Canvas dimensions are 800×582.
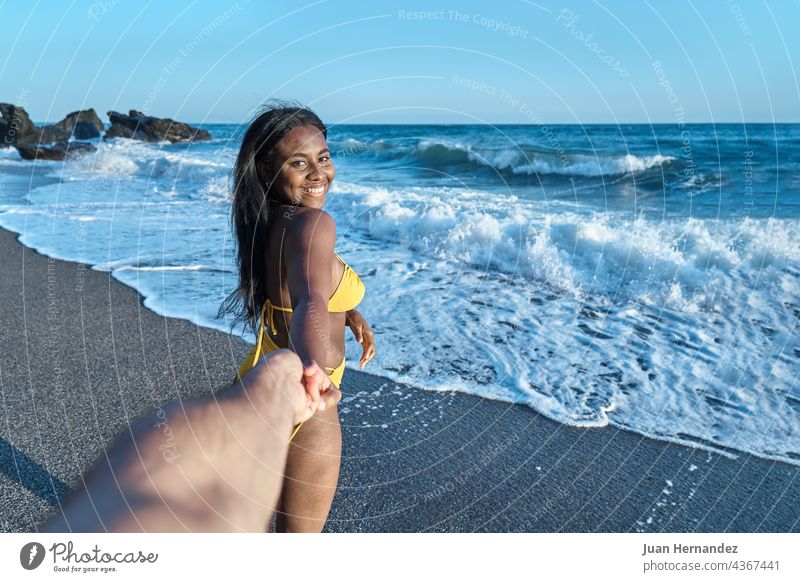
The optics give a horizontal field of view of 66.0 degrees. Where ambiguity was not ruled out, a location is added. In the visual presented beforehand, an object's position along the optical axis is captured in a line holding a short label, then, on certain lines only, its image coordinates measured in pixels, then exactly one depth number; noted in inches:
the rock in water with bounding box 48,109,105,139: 1766.7
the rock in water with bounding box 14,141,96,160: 1121.6
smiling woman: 78.8
